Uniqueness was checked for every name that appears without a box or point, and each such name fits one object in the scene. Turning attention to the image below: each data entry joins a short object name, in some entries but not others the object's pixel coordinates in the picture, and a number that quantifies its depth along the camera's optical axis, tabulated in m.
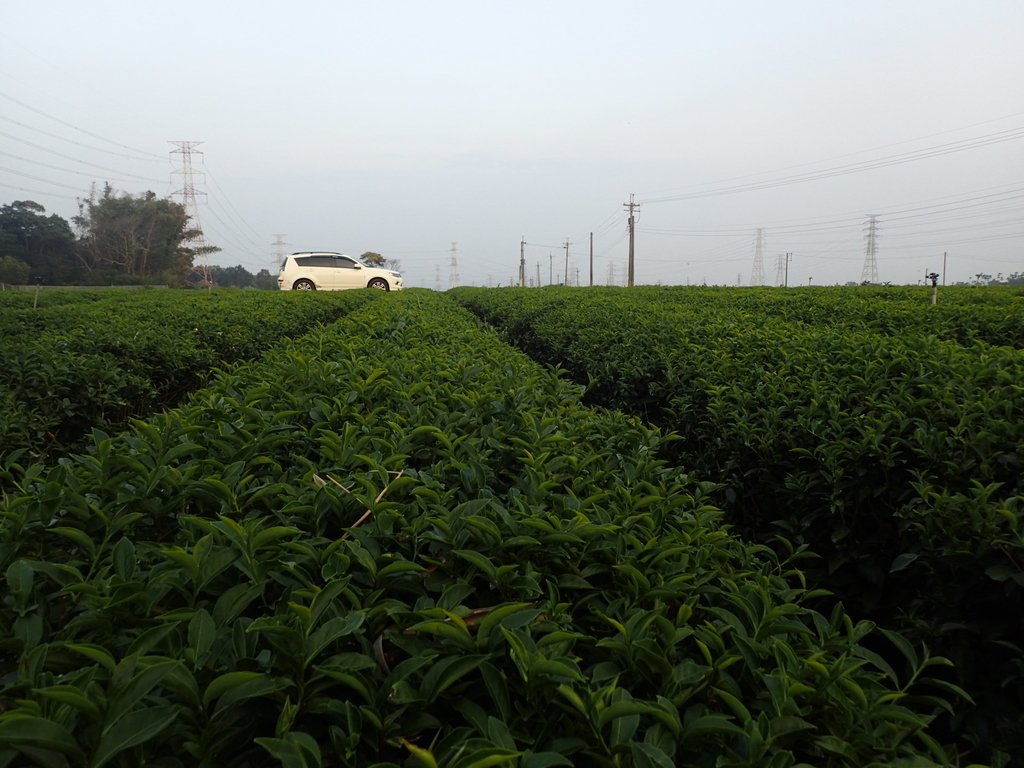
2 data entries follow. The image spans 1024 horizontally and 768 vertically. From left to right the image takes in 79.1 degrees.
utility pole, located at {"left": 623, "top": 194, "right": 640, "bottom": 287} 36.70
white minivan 26.09
